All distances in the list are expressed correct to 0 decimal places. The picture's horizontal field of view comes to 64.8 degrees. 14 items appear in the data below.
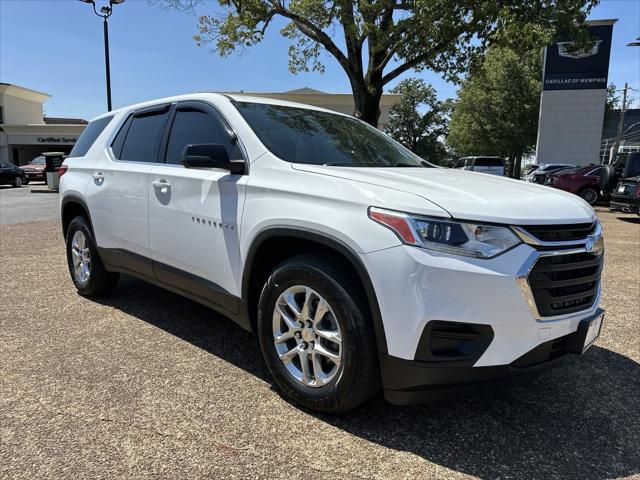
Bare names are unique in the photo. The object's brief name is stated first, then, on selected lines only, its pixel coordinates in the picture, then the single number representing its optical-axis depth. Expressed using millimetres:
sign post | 26188
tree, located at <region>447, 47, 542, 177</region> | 35594
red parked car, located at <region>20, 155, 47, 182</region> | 26141
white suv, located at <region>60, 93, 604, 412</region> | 2254
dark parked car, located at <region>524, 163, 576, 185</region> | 19616
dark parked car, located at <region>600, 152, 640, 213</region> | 12002
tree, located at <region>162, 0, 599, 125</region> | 12305
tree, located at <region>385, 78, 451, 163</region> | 55656
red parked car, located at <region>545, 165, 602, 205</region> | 15672
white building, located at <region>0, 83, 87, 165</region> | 42156
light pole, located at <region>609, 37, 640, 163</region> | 38244
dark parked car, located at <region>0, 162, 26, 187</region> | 24734
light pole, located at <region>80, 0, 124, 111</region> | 15117
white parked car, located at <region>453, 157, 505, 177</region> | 23911
